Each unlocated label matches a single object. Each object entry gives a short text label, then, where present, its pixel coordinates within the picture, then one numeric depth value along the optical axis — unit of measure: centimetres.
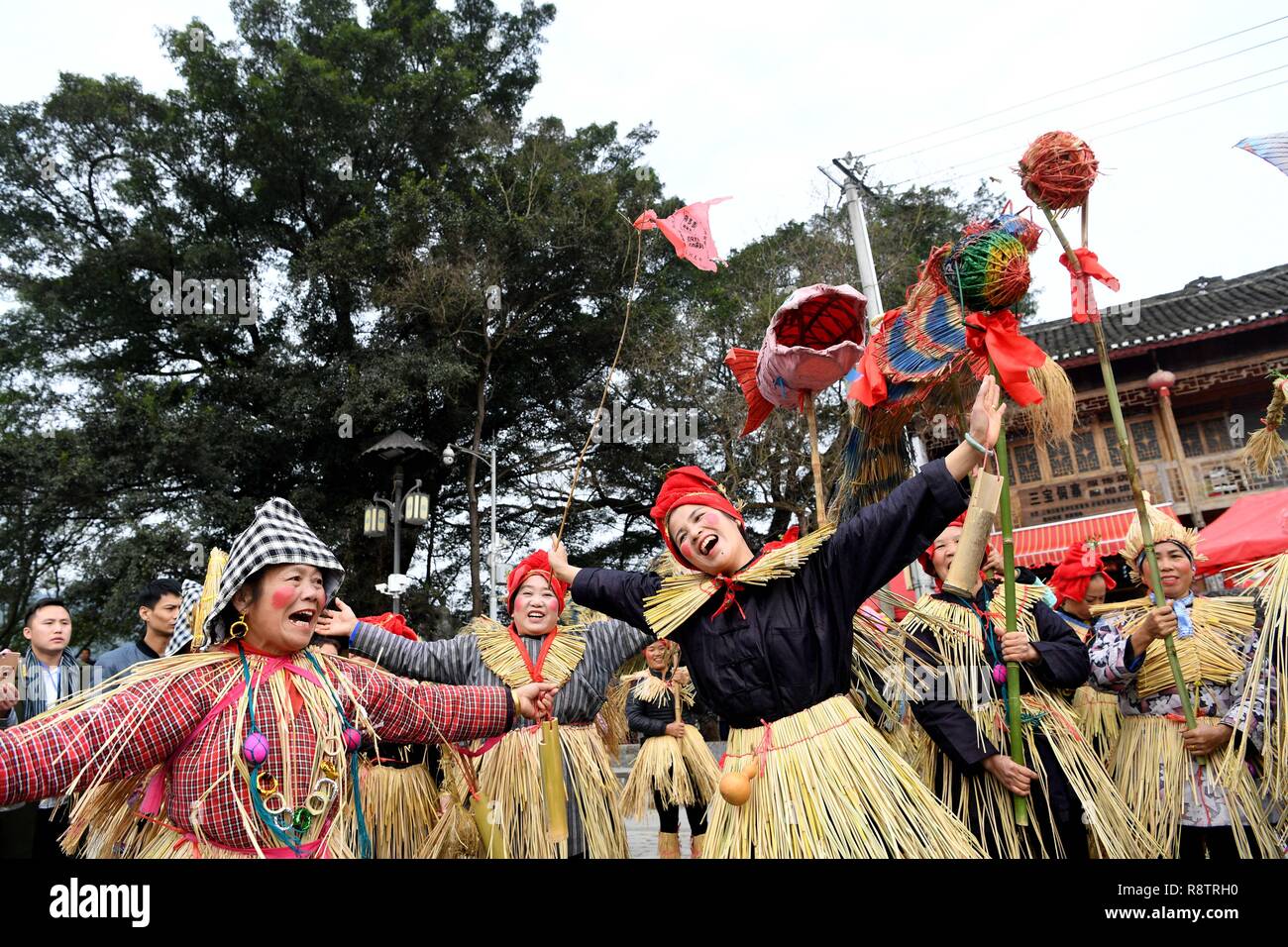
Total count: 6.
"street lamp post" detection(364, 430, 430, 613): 1080
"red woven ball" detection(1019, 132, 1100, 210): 253
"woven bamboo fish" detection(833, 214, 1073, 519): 234
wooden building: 1457
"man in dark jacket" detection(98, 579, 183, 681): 409
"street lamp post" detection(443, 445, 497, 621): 1226
